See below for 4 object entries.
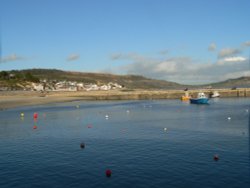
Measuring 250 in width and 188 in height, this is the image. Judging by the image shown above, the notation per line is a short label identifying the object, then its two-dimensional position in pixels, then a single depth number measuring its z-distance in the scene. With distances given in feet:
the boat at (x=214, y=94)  434.30
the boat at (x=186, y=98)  397.27
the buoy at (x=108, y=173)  72.45
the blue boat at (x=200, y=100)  332.39
